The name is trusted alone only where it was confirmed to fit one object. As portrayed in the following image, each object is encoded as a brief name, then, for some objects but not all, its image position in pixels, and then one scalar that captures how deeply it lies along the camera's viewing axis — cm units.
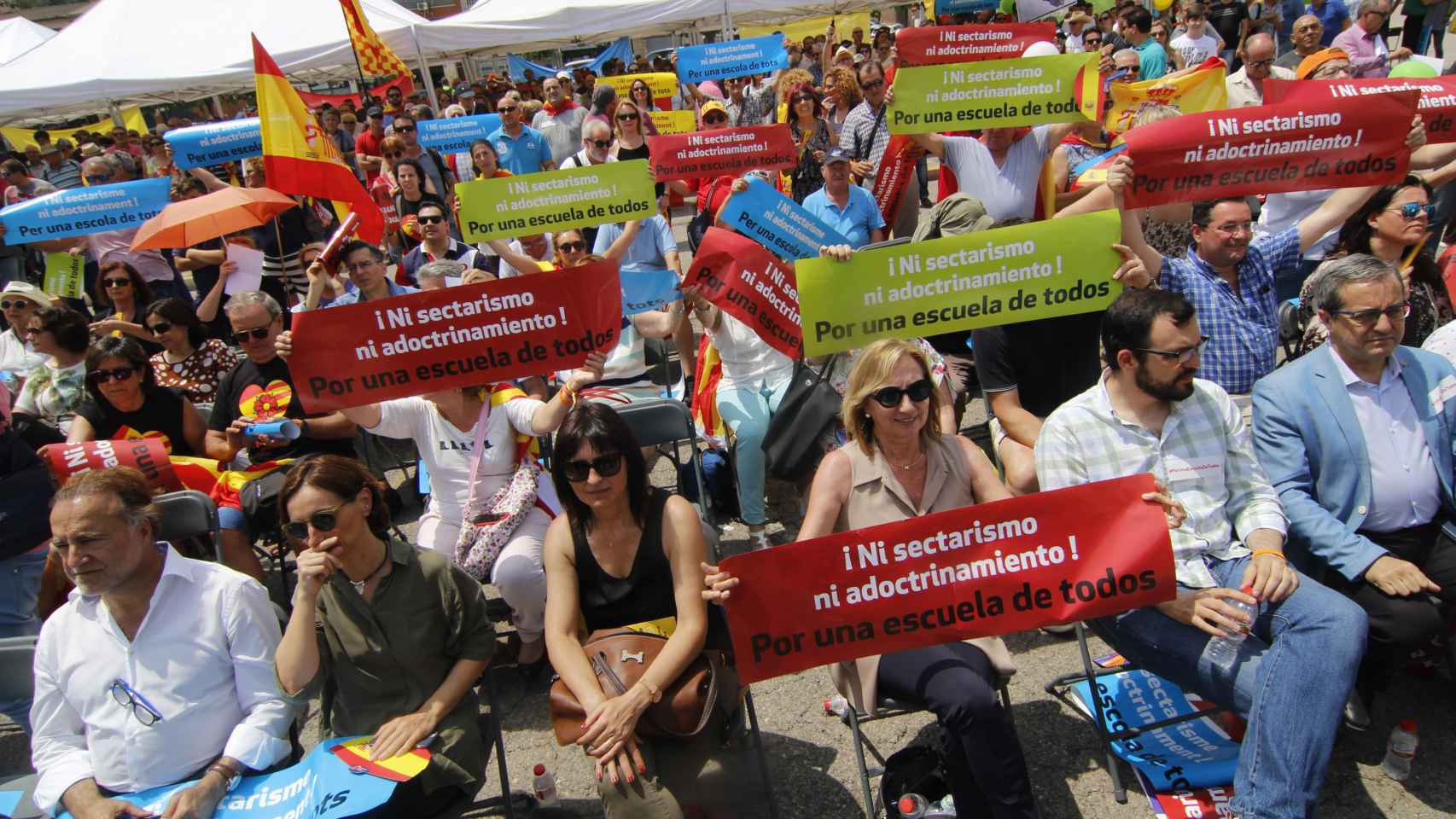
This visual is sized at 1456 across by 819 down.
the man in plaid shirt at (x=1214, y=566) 262
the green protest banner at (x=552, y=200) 597
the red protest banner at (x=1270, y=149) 388
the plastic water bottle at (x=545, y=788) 327
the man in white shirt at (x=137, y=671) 277
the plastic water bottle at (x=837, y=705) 329
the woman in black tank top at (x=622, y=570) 281
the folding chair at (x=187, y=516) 384
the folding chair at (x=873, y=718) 290
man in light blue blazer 307
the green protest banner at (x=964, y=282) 369
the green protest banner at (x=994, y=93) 534
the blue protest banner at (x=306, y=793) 255
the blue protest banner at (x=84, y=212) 772
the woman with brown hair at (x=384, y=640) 284
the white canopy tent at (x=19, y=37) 1984
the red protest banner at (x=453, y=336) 359
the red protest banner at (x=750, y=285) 445
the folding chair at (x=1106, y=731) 306
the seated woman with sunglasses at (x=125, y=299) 640
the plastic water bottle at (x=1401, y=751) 300
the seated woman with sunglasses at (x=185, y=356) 546
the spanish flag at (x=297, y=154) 617
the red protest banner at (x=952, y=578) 263
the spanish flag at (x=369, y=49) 1080
